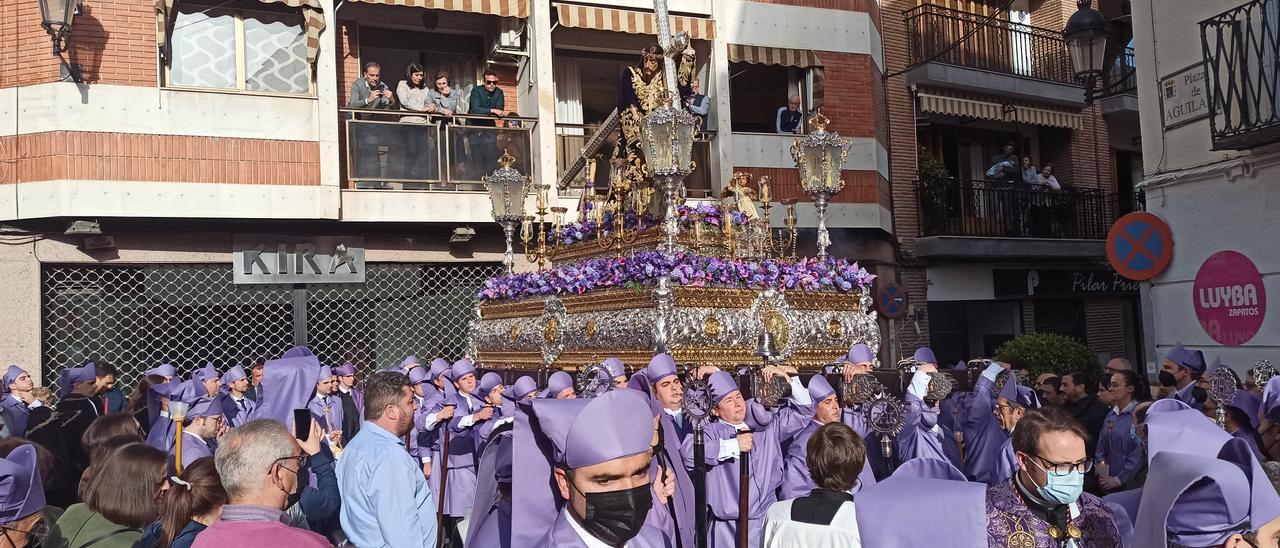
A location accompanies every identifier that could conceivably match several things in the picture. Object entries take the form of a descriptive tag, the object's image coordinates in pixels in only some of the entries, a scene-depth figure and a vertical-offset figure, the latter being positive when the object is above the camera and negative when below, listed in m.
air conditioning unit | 15.65 +4.43
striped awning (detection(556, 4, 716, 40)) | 15.34 +4.58
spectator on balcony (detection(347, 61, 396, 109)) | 14.37 +3.39
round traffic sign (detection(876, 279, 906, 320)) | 17.58 +0.19
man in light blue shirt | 4.75 -0.70
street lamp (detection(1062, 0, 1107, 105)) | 9.74 +2.46
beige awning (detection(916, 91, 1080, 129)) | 18.73 +3.67
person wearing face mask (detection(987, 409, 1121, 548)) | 3.50 -0.67
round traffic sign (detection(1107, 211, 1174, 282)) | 10.73 +0.56
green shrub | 13.54 -0.70
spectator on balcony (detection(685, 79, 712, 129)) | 13.88 +2.97
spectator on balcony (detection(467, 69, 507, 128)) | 15.16 +3.41
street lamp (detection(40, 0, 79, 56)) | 12.10 +3.94
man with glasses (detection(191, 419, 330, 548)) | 3.21 -0.51
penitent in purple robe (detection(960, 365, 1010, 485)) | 6.82 -0.90
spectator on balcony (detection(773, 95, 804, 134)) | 16.80 +3.20
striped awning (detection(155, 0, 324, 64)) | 13.54 +4.24
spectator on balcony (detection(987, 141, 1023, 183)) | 19.97 +2.65
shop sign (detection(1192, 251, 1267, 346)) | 9.83 -0.03
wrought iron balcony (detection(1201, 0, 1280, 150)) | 9.30 +2.07
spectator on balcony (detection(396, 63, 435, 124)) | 14.70 +3.43
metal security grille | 13.30 +0.33
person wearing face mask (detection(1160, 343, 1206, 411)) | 8.17 -0.56
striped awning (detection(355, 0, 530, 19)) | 14.45 +4.64
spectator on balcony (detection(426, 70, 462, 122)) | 15.02 +3.45
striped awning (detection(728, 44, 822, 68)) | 16.41 +4.20
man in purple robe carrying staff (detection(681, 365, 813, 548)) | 5.69 -0.80
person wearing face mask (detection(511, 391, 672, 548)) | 3.24 -0.47
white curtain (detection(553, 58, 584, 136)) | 16.97 +3.89
